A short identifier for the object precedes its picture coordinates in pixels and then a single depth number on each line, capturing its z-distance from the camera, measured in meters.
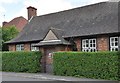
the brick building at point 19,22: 22.59
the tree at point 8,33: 18.01
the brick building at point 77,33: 10.17
